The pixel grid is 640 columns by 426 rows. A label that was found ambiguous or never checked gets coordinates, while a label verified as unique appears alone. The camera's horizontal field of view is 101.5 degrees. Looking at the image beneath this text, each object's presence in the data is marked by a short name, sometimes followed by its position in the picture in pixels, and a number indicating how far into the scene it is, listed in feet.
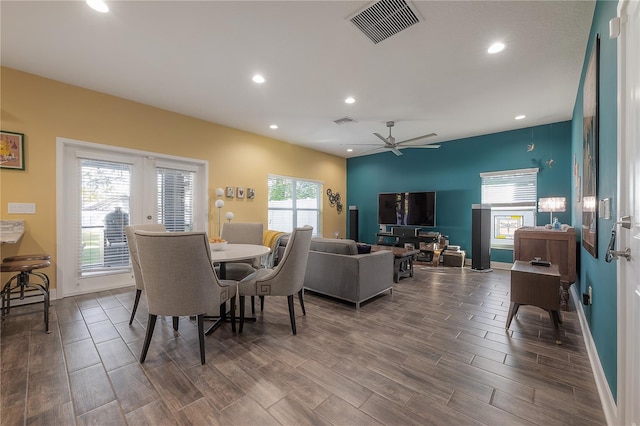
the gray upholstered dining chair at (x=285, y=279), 7.69
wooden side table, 7.39
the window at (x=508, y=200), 16.80
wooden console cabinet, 10.12
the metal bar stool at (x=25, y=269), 7.78
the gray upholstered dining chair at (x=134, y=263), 8.11
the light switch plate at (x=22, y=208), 9.97
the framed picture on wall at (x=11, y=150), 9.75
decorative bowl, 8.92
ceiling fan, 15.68
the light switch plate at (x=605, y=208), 4.71
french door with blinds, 11.37
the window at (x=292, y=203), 20.17
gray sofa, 9.98
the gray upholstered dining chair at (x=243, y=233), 12.25
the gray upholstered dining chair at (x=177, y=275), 5.88
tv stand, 19.06
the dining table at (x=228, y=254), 7.53
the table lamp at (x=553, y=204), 12.60
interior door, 3.42
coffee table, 14.12
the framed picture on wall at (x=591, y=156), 6.10
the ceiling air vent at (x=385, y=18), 6.84
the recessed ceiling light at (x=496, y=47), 8.36
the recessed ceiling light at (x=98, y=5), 6.74
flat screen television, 19.77
